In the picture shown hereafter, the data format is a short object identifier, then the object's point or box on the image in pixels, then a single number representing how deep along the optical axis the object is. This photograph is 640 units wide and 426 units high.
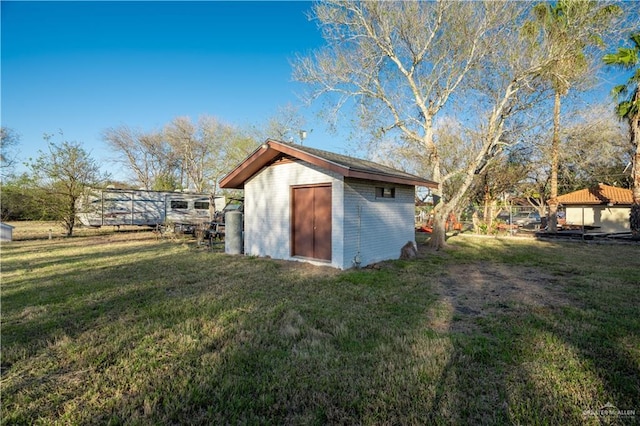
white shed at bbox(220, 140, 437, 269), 7.89
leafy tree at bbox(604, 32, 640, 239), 13.35
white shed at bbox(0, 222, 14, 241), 13.66
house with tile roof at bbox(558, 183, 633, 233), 20.39
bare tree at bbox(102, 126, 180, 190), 34.41
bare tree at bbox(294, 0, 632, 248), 10.55
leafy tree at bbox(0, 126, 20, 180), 20.23
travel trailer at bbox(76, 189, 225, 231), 16.48
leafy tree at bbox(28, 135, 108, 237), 15.25
